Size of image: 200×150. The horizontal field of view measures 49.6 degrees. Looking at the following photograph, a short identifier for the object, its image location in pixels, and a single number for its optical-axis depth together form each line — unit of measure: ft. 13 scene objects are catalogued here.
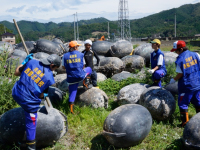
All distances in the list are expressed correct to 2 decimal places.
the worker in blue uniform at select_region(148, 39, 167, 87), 17.11
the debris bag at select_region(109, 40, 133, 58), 30.50
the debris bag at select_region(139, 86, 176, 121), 15.06
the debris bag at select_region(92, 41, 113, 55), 31.71
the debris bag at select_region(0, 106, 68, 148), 12.37
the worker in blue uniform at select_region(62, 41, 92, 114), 16.76
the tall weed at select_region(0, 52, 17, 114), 15.92
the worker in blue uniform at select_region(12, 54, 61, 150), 11.35
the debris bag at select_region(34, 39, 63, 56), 29.37
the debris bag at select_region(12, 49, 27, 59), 28.91
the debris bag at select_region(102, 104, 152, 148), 12.10
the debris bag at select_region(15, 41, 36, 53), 32.35
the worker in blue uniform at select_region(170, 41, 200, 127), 14.10
